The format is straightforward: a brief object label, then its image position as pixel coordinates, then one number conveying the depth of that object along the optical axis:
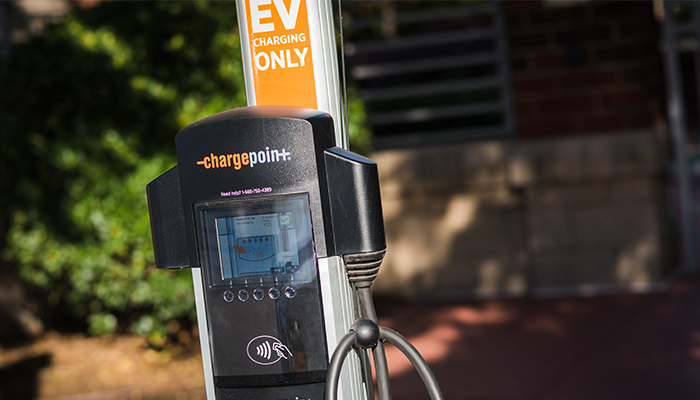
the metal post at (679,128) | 5.91
